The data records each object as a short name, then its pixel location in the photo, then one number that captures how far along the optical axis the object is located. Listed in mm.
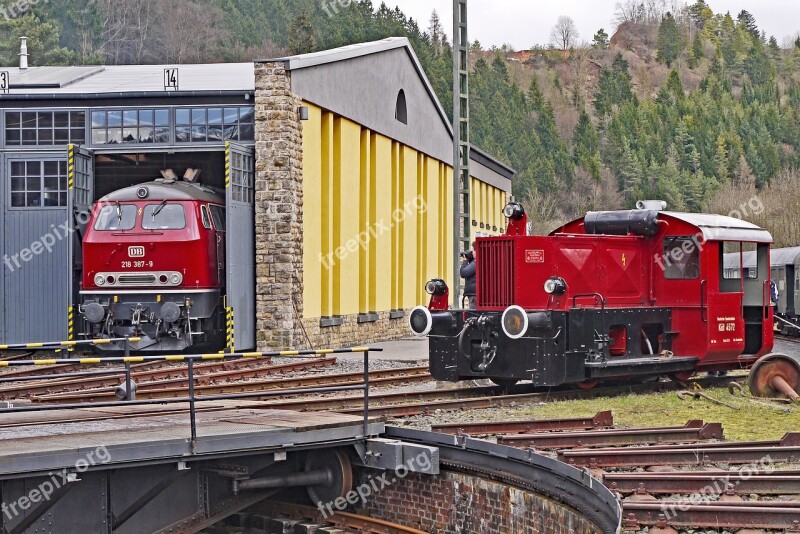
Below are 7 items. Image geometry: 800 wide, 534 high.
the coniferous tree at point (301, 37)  79125
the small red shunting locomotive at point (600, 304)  13594
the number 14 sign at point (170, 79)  23203
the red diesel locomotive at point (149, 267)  19938
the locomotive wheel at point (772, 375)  14102
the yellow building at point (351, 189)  22547
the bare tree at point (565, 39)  192250
